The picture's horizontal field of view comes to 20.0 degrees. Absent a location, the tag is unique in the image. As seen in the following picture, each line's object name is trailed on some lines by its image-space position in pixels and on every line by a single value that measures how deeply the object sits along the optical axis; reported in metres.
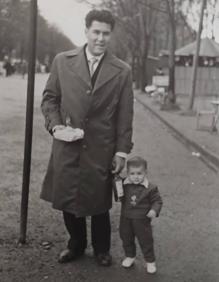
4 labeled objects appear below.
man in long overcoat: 4.62
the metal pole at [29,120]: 5.12
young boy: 4.66
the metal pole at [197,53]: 22.56
